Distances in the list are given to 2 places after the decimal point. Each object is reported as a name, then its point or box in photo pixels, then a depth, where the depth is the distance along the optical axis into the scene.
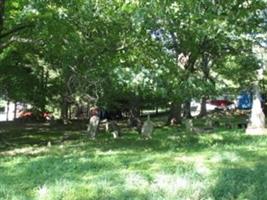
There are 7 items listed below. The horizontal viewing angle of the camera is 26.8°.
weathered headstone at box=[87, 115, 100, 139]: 24.18
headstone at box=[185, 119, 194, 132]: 25.36
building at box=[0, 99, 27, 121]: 53.53
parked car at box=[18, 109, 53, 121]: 42.41
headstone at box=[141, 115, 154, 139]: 22.61
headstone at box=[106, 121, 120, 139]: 24.67
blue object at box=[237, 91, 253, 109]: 56.75
